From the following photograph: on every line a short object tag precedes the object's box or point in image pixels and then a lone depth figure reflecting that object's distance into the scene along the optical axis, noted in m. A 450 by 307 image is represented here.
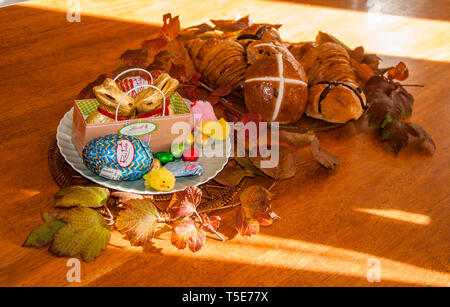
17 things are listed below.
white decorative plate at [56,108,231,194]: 0.92
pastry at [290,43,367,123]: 1.16
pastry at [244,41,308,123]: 1.15
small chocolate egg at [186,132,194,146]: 1.03
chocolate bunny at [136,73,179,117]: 0.99
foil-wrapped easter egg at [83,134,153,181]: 0.91
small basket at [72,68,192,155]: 0.96
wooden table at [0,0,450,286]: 0.82
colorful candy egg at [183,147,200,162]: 1.00
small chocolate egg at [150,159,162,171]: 0.97
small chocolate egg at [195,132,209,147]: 1.05
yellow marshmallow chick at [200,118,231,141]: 1.05
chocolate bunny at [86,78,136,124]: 0.95
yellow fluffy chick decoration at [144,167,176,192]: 0.91
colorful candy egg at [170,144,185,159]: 1.01
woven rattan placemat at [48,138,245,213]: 0.94
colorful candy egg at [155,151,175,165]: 1.00
